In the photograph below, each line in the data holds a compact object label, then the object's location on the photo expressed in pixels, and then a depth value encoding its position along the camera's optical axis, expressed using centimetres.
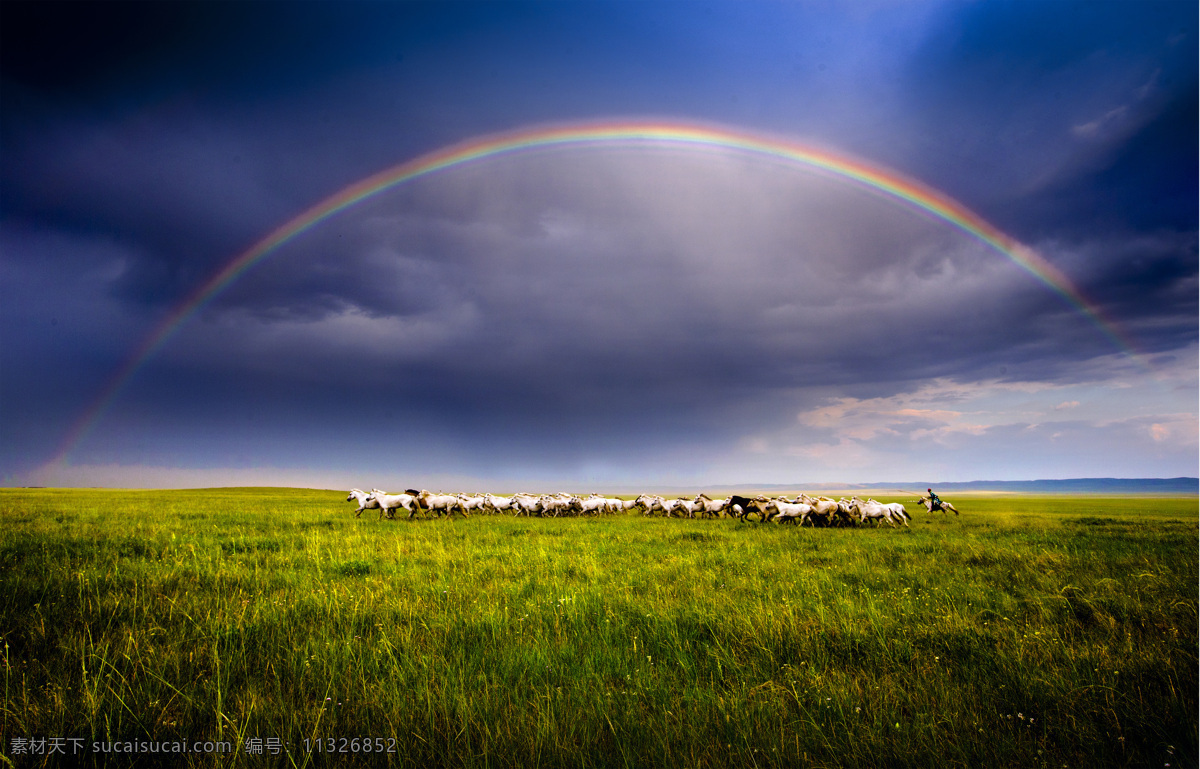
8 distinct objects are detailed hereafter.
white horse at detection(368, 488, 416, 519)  2178
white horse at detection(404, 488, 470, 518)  2432
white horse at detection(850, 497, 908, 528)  2144
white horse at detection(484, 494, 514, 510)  2944
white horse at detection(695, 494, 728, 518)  2805
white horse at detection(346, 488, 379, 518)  2277
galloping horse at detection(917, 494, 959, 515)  3093
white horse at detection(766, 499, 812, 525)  2100
